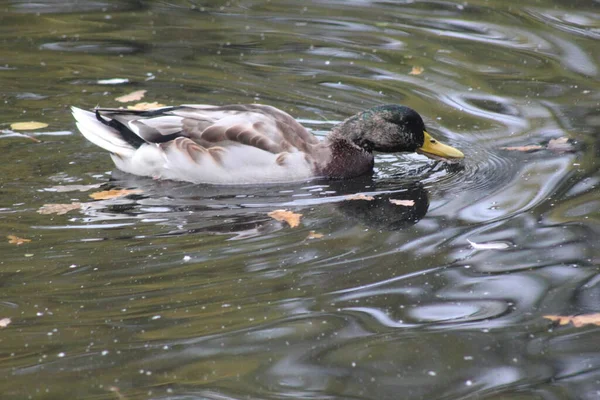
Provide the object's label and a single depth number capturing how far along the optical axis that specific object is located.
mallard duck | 16.45
